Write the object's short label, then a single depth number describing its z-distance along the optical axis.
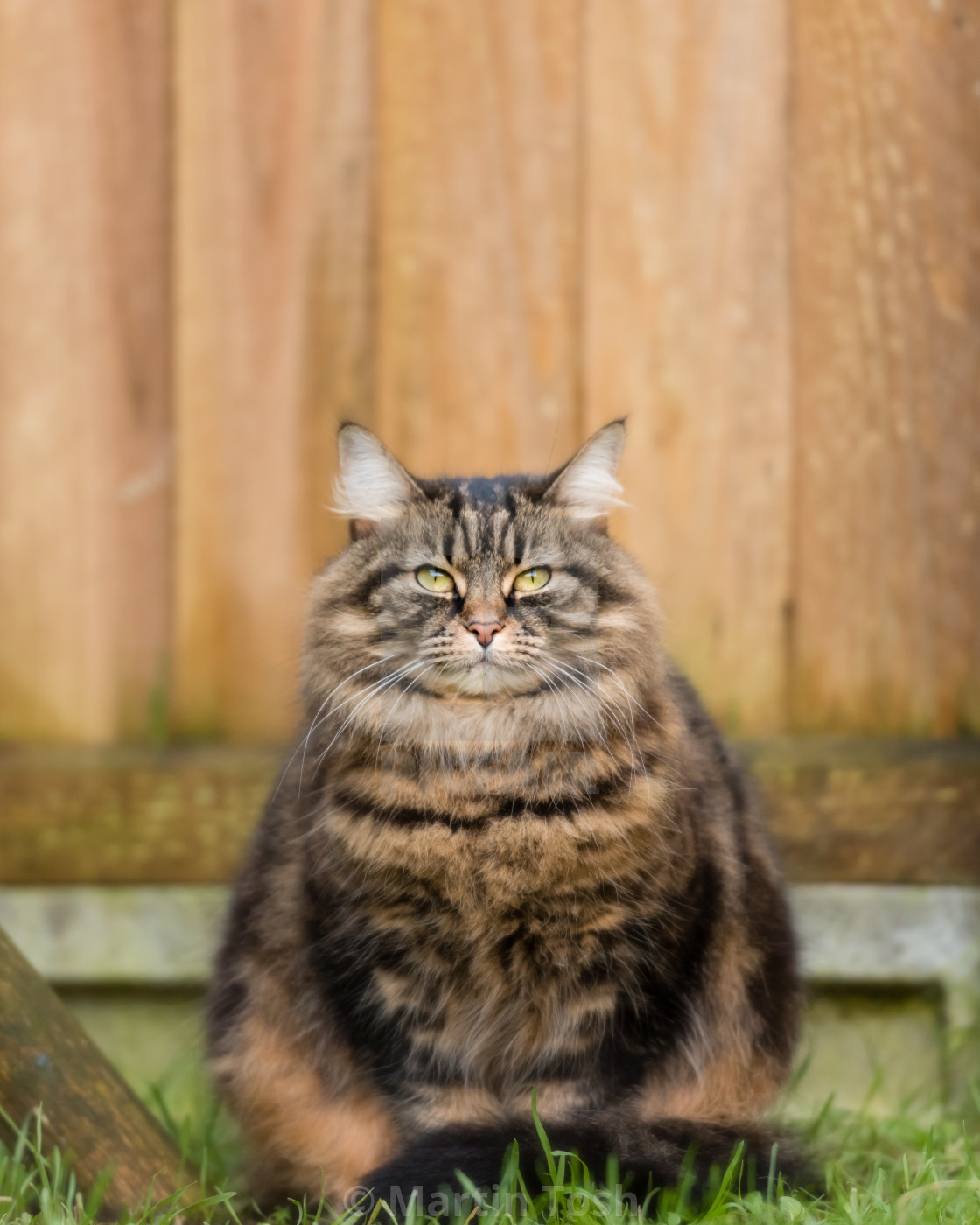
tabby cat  3.05
